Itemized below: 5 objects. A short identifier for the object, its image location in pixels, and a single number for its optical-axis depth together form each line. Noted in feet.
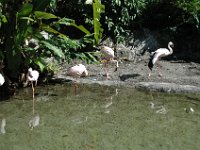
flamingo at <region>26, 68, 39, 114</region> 21.34
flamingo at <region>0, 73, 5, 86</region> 20.02
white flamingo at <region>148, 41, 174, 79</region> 24.95
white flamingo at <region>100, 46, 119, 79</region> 25.85
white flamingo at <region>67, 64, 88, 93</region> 23.02
